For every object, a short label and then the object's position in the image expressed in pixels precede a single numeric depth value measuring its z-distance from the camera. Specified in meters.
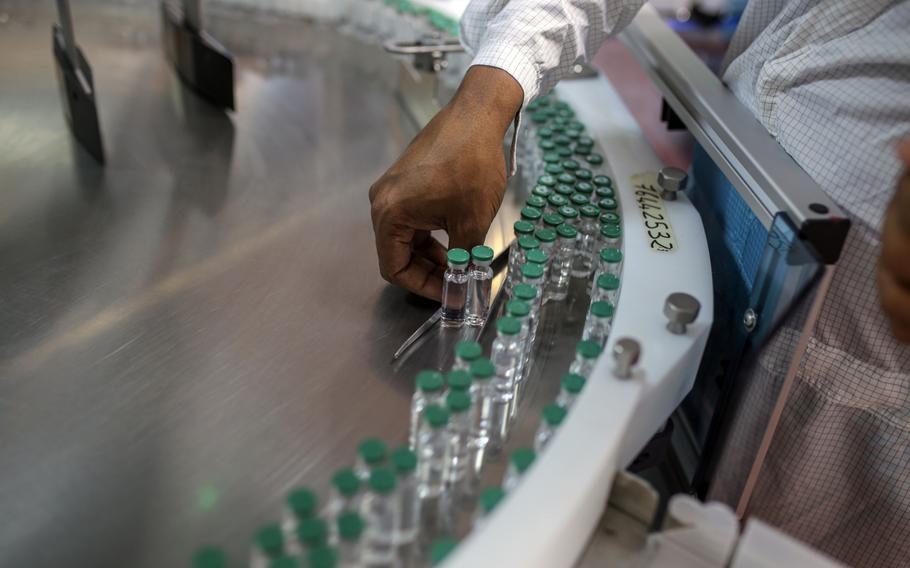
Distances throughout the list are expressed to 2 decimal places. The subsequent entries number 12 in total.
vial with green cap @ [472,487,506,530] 0.81
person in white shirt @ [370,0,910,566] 1.03
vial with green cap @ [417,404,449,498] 0.89
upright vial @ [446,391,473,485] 0.88
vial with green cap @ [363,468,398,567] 0.80
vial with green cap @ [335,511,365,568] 0.76
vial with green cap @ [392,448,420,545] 0.82
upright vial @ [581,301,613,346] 1.06
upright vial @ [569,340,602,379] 0.98
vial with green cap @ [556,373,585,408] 0.94
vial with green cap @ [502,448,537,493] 0.84
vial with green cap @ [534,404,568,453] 0.89
